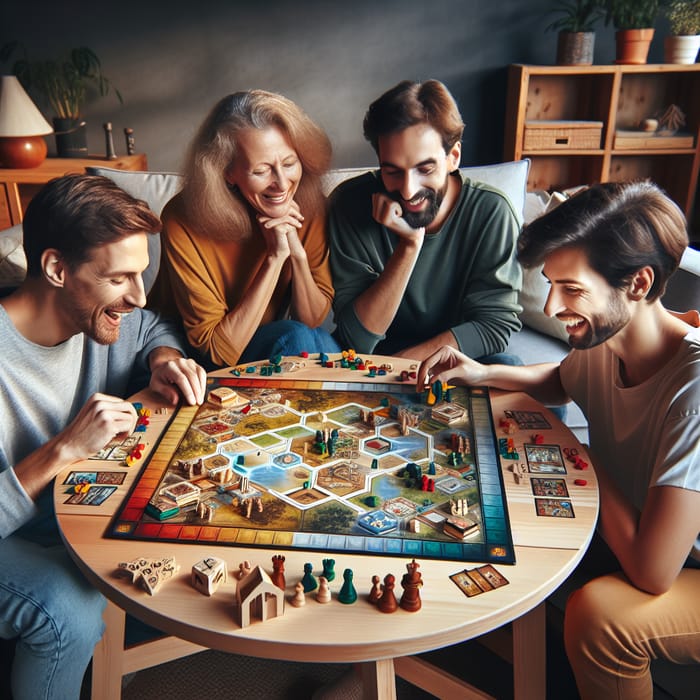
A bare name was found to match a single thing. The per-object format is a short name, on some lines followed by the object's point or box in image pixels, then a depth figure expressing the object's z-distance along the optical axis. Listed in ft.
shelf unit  12.16
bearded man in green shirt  6.26
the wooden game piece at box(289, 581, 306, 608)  3.28
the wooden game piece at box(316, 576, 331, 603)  3.29
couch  6.95
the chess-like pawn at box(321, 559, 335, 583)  3.39
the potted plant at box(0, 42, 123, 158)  11.68
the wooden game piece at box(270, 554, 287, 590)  3.34
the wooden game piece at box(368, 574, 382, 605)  3.28
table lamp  10.71
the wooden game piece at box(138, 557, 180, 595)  3.33
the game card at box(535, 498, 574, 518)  3.89
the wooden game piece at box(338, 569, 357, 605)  3.28
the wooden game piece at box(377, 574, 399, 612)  3.22
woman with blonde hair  6.00
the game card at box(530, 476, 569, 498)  4.07
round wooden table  3.13
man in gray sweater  4.05
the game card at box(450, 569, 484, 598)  3.33
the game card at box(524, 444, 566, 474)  4.30
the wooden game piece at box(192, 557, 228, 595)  3.32
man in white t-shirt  3.85
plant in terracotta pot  11.55
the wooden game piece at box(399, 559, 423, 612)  3.23
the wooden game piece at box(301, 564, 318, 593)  3.34
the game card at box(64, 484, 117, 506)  3.98
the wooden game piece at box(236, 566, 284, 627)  3.13
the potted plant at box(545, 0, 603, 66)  11.66
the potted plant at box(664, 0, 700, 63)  11.69
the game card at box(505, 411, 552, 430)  4.82
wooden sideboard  11.05
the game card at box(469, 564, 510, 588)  3.38
